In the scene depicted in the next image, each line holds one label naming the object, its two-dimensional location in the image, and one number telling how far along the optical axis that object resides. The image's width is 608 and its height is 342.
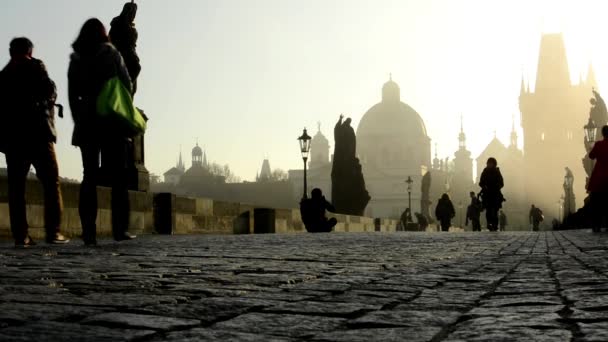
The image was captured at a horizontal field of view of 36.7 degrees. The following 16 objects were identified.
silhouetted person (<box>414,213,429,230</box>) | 45.72
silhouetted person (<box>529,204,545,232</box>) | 42.50
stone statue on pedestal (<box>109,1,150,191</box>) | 13.57
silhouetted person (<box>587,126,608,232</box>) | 13.36
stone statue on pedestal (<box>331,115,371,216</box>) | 37.66
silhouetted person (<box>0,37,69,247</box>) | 8.05
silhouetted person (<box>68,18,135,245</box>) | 8.05
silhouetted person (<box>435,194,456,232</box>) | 29.84
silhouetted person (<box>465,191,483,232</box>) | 29.85
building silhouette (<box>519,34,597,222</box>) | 117.25
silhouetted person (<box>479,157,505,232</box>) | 19.25
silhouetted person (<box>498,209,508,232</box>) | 53.83
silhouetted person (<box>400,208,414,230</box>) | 45.26
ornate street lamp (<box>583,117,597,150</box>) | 30.83
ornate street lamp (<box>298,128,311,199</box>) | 28.50
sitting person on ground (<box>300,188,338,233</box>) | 18.89
